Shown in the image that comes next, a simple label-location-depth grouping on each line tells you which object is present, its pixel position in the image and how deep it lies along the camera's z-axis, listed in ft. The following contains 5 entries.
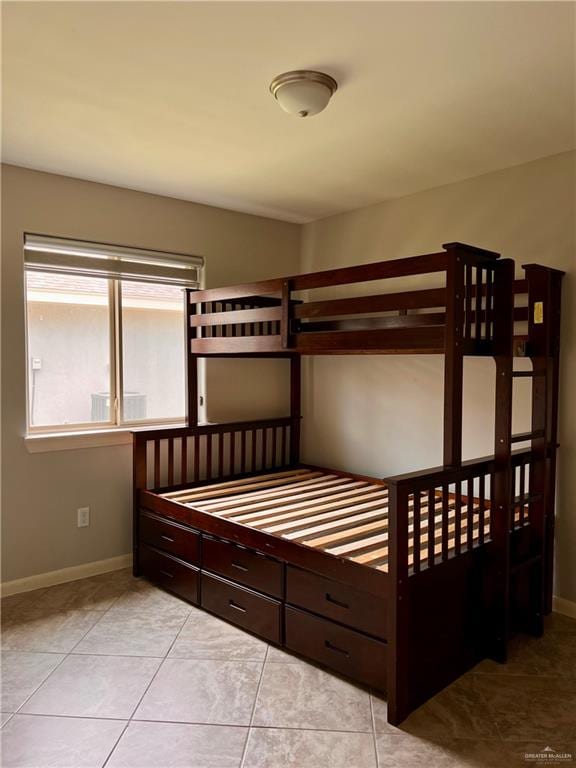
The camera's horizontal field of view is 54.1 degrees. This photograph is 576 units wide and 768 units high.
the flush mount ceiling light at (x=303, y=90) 6.76
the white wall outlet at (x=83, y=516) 11.13
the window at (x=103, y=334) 10.68
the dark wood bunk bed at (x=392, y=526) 7.17
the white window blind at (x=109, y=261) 10.48
